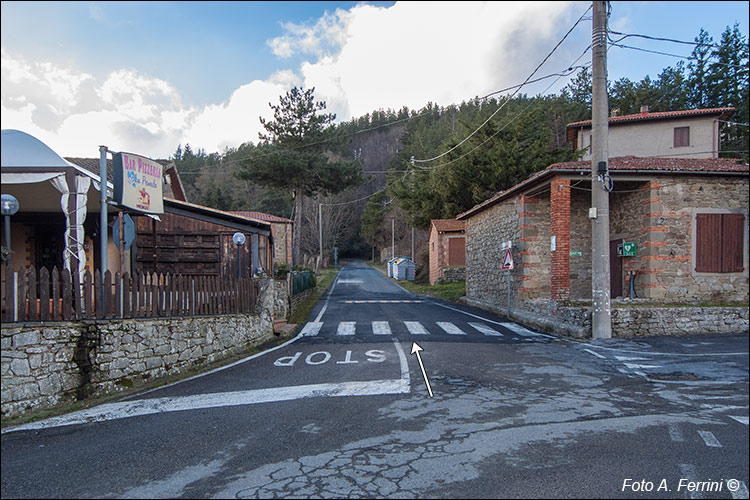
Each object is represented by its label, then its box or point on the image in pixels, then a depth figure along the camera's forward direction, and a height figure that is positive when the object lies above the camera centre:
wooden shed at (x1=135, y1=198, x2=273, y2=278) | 15.40 +0.29
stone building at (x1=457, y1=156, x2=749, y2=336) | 8.81 +0.26
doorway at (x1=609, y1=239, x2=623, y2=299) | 14.87 -0.80
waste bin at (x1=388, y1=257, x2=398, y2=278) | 43.03 -2.11
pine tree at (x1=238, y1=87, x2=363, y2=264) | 30.52 +7.22
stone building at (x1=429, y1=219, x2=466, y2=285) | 32.06 -0.07
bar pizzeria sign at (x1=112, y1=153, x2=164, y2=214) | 8.20 +1.34
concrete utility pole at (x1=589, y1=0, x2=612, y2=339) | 8.96 +1.26
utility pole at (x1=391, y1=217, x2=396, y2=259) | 56.49 +2.40
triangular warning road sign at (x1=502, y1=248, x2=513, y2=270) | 15.15 -0.46
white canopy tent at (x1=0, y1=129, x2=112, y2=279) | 6.74 +1.18
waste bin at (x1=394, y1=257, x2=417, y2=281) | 40.73 -1.93
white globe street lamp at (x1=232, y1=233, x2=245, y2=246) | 14.23 +0.38
